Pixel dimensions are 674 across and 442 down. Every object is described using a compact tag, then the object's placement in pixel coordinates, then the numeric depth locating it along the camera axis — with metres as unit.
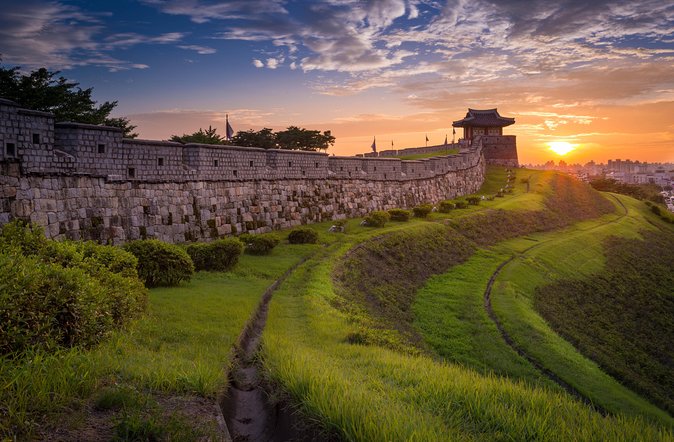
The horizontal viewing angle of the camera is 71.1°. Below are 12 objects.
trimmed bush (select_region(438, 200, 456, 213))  35.75
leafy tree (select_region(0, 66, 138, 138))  25.16
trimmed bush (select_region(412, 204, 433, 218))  33.16
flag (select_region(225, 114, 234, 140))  35.19
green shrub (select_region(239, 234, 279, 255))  19.47
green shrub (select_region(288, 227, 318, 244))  22.20
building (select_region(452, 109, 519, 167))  69.31
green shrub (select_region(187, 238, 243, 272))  16.06
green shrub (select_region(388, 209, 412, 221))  31.30
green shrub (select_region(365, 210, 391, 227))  28.09
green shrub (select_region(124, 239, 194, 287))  13.02
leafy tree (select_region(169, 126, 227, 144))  43.47
